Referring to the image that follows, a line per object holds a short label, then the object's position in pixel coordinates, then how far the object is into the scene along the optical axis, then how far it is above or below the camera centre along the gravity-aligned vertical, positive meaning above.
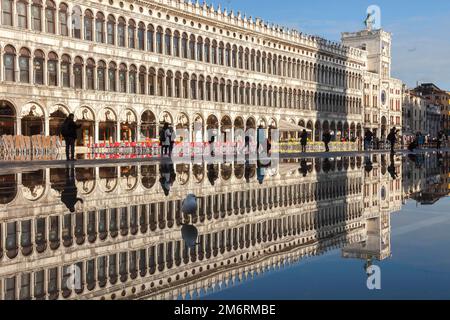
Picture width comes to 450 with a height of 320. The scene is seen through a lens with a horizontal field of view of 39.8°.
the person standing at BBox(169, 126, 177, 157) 32.53 +0.23
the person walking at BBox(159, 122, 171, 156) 31.85 +0.49
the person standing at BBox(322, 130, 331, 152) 45.07 +0.44
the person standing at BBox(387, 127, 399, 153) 37.72 +0.40
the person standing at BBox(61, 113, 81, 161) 24.08 +0.71
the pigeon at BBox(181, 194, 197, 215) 6.96 -0.65
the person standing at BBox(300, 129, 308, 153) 43.48 +0.45
